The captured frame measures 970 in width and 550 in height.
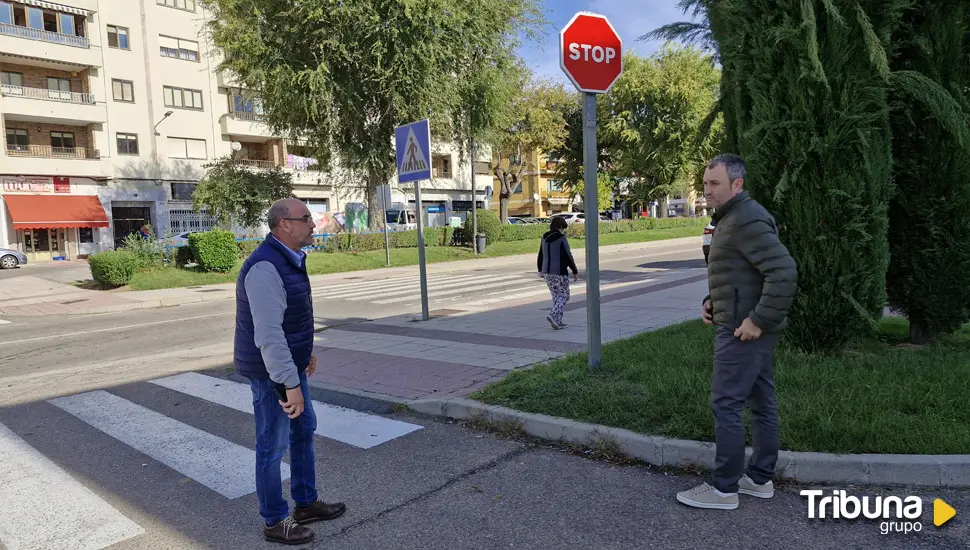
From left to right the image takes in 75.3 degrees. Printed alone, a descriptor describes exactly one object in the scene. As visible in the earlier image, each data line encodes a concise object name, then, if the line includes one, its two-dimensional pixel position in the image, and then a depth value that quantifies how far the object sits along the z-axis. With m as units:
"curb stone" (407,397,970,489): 3.48
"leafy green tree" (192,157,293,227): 24.89
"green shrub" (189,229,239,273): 21.52
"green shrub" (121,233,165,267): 20.34
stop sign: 5.18
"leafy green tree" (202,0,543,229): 22.42
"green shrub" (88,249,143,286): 19.08
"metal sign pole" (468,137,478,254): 28.55
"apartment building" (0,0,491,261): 31.98
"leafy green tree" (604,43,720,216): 46.62
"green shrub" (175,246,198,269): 21.99
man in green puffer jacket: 3.12
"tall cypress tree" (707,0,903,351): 5.27
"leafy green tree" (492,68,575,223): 43.59
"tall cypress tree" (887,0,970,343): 5.68
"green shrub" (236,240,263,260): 24.11
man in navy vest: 2.96
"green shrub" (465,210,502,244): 30.31
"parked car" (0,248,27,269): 29.22
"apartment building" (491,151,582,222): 73.50
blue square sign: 9.33
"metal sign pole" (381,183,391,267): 23.73
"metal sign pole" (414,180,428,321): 9.66
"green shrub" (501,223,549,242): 32.06
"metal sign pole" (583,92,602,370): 5.46
